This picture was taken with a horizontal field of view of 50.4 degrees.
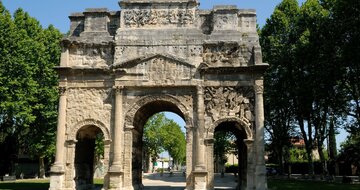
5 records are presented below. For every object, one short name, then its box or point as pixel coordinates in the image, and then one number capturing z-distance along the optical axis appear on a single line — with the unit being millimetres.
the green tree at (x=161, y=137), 53844
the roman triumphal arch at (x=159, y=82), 17703
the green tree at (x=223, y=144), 40125
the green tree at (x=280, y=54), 26781
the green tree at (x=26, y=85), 24719
